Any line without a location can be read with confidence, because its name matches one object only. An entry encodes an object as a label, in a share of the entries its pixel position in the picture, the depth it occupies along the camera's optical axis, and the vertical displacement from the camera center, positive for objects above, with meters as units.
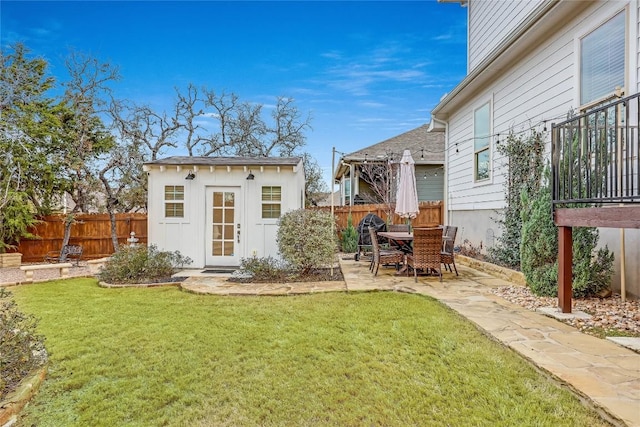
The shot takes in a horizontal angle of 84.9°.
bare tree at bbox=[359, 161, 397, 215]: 14.34 +1.67
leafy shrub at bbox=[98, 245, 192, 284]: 7.61 -1.09
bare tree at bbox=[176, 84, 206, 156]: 19.75 +5.83
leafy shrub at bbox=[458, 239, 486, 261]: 8.94 -0.88
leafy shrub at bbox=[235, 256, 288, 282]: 7.44 -1.14
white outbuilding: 8.91 +0.26
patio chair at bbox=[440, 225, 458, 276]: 7.14 -0.62
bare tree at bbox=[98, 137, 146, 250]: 12.20 +1.59
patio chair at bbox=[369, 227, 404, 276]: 7.29 -0.80
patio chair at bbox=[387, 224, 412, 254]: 8.27 -0.63
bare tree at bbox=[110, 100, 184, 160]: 17.47 +4.85
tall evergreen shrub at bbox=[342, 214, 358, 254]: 12.31 -0.75
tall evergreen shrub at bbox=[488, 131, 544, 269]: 6.66 +0.72
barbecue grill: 10.21 -0.39
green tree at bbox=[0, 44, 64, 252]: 10.19 +1.73
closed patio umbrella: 8.52 +0.61
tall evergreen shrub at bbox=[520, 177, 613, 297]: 5.02 -0.56
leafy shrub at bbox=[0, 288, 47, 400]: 2.92 -1.22
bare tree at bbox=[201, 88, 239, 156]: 20.64 +5.54
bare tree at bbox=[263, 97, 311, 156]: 20.86 +5.23
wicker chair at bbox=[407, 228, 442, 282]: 6.49 -0.58
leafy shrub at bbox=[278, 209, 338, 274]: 7.30 -0.48
